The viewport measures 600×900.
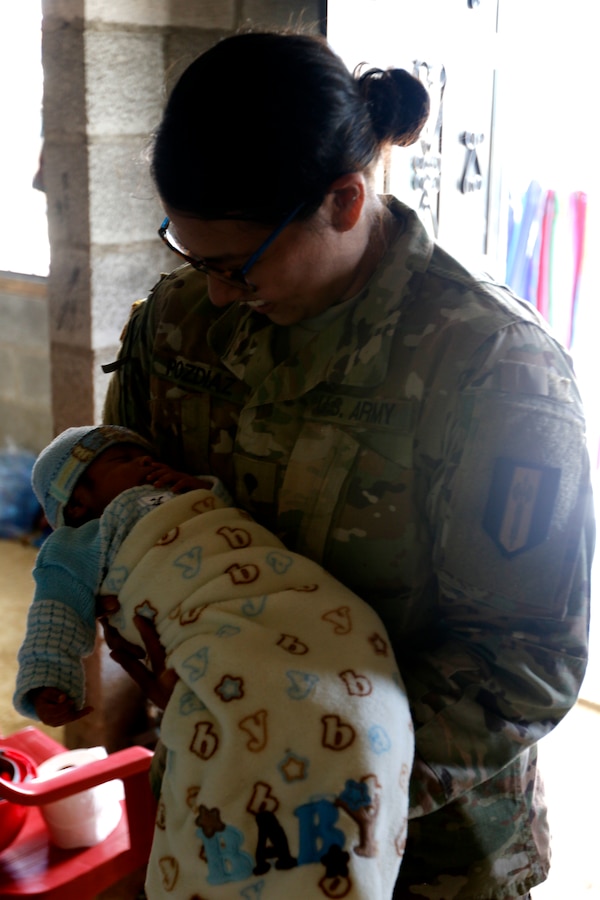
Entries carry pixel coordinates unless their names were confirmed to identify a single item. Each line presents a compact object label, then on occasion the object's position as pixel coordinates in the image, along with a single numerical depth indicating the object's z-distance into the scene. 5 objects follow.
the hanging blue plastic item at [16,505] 4.31
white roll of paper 1.99
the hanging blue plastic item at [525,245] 2.76
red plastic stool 1.87
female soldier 1.05
